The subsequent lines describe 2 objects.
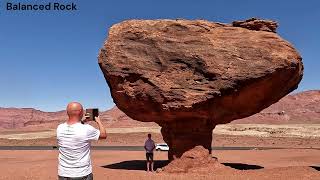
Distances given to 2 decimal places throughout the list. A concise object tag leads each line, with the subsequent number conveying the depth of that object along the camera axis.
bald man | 3.63
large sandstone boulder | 10.59
